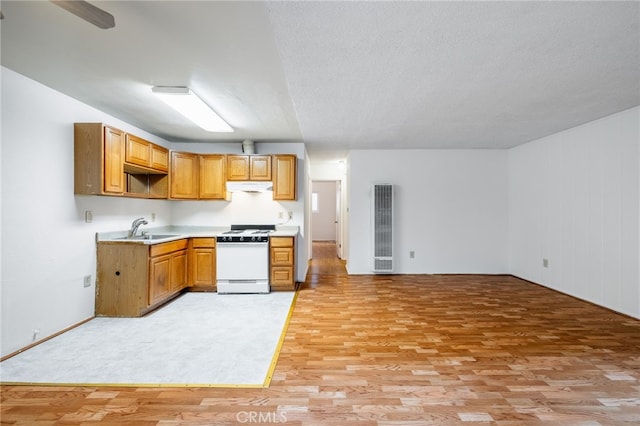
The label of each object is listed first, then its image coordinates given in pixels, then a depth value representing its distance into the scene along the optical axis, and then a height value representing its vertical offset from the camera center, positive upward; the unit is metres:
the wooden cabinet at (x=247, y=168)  4.41 +0.71
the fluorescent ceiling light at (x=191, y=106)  2.59 +1.14
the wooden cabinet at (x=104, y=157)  2.87 +0.61
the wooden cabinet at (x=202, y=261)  4.12 -0.71
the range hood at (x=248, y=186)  4.36 +0.42
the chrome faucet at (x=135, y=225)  3.61 -0.15
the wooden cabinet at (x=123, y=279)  3.15 -0.74
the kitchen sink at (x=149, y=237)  3.49 -0.31
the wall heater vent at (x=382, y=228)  5.09 -0.27
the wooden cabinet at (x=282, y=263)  4.16 -0.74
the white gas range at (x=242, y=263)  4.05 -0.72
